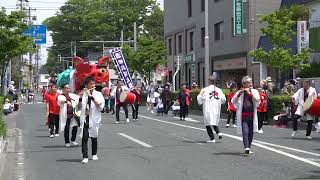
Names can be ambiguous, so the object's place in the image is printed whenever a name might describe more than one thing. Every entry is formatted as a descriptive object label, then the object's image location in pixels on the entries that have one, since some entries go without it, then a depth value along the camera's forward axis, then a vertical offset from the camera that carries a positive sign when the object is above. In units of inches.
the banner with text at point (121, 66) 1303.5 +45.6
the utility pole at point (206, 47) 1262.9 +82.5
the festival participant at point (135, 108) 1002.1 -38.0
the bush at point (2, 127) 596.5 -42.8
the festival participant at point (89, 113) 467.8 -21.8
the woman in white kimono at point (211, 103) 585.9 -17.4
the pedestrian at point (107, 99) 1100.5 -28.6
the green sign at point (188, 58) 1914.4 +93.0
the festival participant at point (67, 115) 592.4 -29.2
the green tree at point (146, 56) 2048.5 +104.1
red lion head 666.2 +16.3
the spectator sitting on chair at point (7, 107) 1244.2 -45.1
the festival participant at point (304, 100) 660.1 -16.7
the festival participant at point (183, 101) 1036.4 -27.0
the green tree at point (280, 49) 1108.5 +69.1
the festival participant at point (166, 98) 1218.0 -25.3
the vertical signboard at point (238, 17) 1494.8 +176.4
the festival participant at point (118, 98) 955.3 -20.4
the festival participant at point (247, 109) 502.9 -20.3
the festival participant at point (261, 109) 763.7 -31.7
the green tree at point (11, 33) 1029.2 +94.8
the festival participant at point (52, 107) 673.6 -24.0
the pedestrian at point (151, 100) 1370.6 -33.1
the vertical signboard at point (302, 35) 1140.5 +99.2
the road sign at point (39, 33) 1679.4 +154.2
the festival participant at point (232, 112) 854.5 -39.5
